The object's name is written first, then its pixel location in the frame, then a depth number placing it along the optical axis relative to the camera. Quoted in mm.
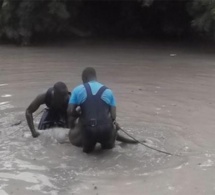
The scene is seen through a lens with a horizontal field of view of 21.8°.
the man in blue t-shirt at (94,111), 7688
